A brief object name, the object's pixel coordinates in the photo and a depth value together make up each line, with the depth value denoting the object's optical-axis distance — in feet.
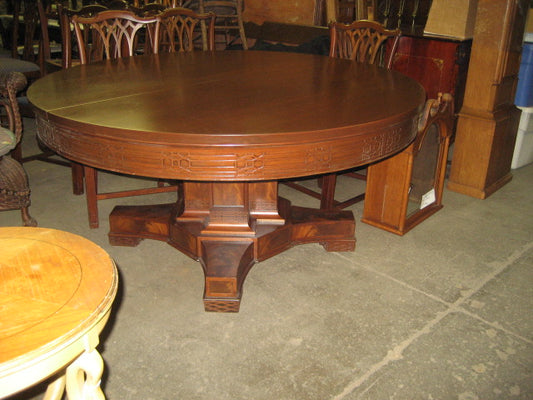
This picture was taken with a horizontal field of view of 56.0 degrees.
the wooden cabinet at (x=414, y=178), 7.60
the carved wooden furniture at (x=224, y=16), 15.48
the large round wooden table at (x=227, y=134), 4.60
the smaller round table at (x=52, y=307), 2.68
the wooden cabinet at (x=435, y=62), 10.69
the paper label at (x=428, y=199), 8.46
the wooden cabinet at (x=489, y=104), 8.59
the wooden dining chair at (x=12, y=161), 6.85
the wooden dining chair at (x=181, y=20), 9.06
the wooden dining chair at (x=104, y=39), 7.91
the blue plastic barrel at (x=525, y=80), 10.11
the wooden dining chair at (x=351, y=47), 8.25
